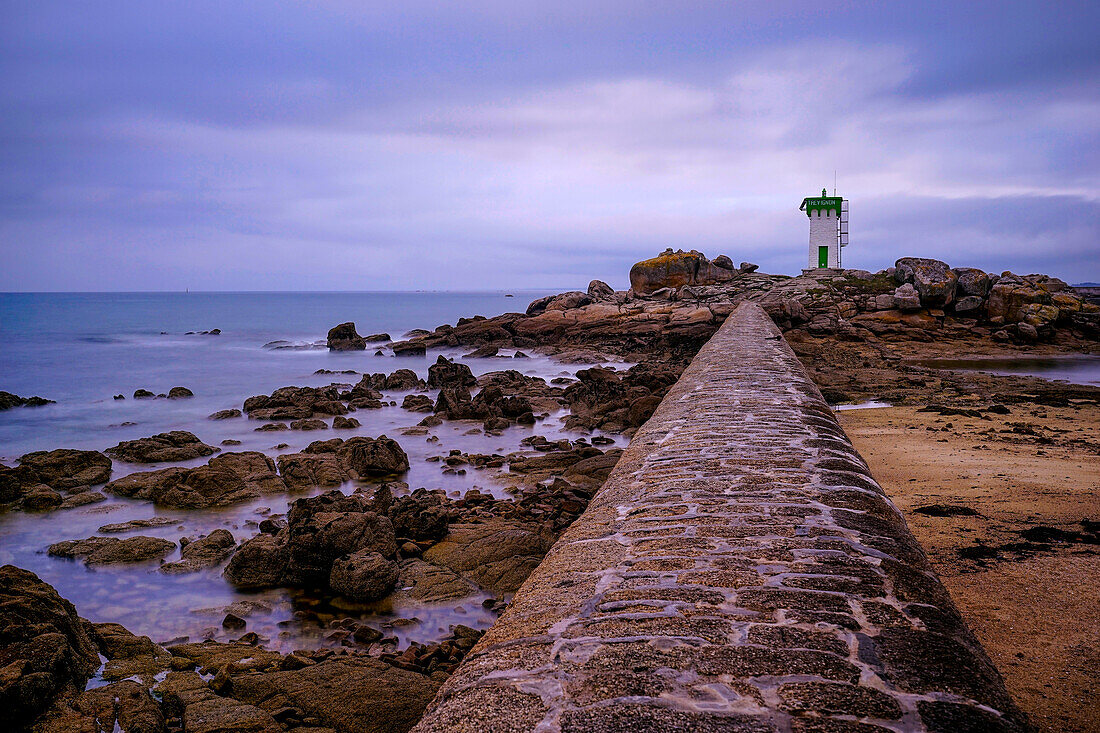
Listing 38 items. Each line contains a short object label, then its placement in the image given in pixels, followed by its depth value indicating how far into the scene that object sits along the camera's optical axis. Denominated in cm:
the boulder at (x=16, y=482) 931
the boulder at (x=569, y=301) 3743
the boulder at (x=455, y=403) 1522
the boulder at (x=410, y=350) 3300
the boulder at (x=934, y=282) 2834
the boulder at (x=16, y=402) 1943
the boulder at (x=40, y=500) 909
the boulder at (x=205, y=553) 682
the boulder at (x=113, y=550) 711
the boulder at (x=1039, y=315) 2627
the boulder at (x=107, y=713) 350
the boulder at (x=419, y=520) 716
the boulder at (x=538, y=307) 3788
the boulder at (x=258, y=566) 629
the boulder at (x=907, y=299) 2820
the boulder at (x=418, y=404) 1700
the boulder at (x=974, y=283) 2817
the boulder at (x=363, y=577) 582
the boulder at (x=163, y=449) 1204
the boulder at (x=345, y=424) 1489
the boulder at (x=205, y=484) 917
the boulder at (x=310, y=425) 1473
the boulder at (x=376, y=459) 1068
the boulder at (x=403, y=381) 2108
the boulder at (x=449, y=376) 2042
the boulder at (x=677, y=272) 3800
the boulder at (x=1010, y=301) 2723
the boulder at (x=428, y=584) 591
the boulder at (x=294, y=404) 1590
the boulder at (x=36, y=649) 345
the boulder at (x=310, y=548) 625
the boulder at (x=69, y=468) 1020
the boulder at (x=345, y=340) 3841
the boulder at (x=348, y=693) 380
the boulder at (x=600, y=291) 3967
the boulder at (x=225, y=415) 1684
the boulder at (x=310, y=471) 994
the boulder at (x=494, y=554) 622
